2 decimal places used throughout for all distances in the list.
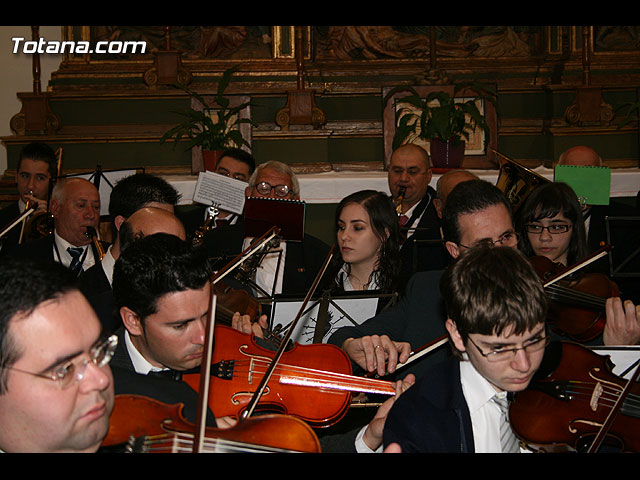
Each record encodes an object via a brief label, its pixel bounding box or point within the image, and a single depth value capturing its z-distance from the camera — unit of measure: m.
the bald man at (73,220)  4.05
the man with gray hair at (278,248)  4.07
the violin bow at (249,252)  2.99
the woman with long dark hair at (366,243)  3.59
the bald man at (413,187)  4.64
